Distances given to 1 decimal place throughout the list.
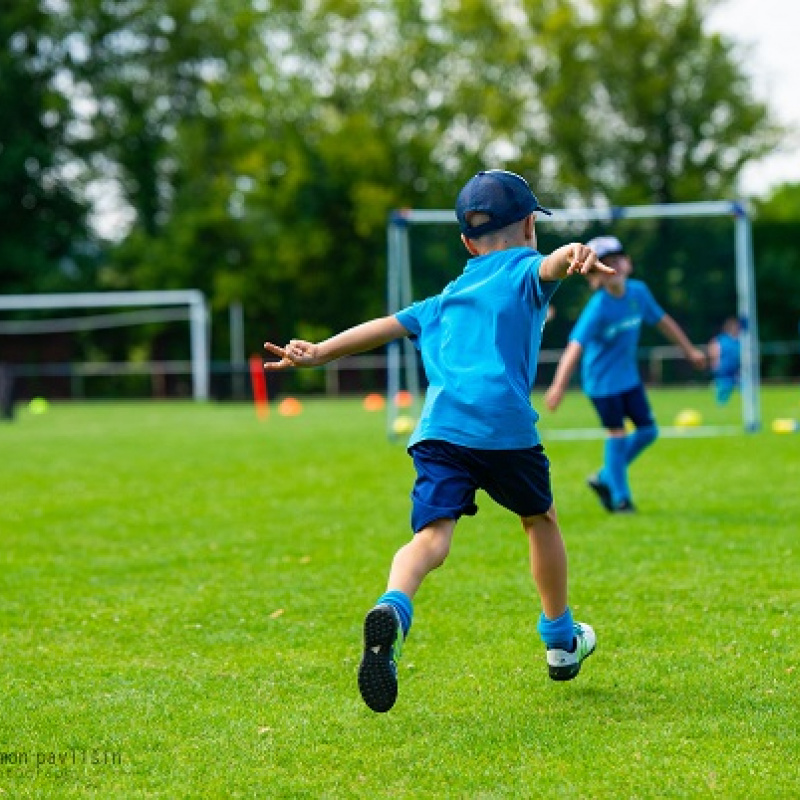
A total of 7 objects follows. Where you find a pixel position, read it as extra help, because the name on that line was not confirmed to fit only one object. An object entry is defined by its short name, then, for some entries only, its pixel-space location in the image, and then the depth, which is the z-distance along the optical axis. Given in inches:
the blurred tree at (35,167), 1987.0
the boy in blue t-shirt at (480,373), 193.6
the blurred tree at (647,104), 1784.0
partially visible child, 783.7
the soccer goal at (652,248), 703.7
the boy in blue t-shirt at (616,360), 414.3
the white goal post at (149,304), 1612.9
